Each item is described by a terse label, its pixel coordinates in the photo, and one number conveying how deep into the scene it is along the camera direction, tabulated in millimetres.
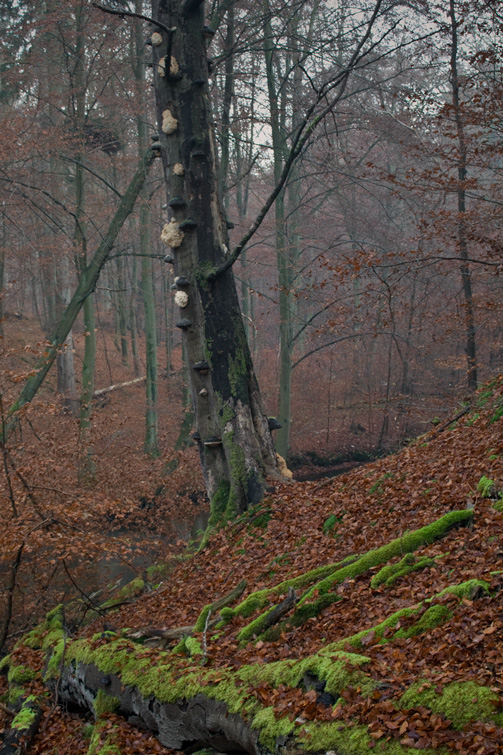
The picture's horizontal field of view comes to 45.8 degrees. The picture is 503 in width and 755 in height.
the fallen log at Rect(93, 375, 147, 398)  21745
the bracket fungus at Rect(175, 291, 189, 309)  8500
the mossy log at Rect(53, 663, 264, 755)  3920
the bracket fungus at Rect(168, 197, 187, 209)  8297
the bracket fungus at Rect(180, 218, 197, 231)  8320
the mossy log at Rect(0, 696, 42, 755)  5522
